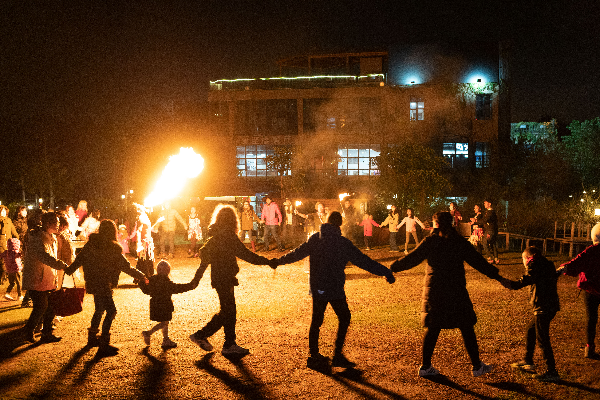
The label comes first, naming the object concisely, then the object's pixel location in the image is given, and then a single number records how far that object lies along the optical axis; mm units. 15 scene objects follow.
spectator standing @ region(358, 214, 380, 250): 17000
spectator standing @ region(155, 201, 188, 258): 14250
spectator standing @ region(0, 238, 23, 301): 9047
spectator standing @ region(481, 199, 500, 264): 12945
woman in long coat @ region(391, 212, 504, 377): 4742
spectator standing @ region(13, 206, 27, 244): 10581
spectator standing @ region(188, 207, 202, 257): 15688
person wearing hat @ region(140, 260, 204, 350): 5918
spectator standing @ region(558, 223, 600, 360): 5305
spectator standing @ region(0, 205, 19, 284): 9539
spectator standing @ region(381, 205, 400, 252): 16266
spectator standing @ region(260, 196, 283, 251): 16297
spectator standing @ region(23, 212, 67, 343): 6189
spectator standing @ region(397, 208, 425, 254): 15609
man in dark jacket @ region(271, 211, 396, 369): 5250
